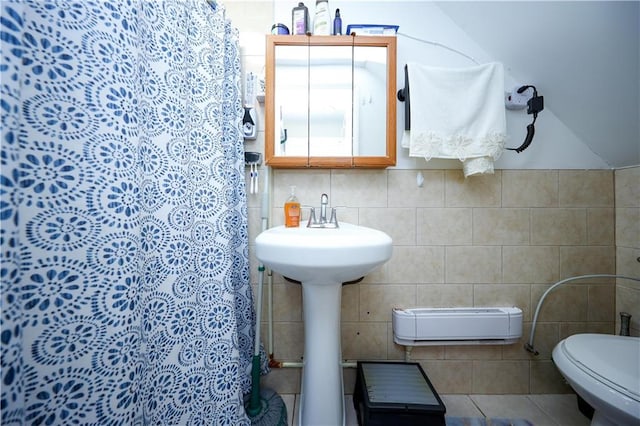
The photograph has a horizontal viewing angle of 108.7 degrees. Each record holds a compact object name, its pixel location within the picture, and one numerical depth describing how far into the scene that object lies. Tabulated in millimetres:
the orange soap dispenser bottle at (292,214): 1012
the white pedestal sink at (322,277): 603
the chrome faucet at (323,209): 984
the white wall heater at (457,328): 1035
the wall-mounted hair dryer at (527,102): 1029
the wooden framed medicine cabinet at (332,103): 1043
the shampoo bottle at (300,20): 1022
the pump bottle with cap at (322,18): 1029
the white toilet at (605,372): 613
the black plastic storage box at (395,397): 767
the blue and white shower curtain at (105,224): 381
